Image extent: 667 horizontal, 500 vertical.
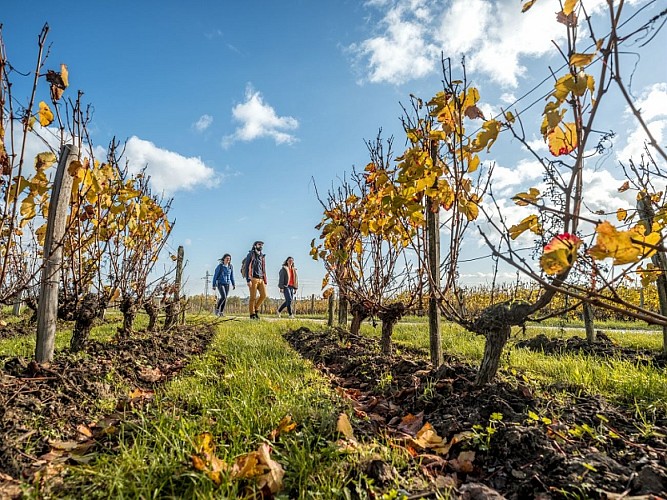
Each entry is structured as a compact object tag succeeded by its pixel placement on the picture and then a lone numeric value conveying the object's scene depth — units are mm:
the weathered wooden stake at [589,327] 5682
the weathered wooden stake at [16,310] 11903
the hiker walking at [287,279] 12812
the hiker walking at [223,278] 12258
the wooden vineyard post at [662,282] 4466
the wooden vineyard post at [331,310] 8721
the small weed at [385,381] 3127
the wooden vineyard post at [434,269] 3547
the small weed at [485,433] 1935
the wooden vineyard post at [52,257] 3314
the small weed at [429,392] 2631
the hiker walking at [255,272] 11789
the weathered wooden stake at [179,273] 7260
